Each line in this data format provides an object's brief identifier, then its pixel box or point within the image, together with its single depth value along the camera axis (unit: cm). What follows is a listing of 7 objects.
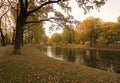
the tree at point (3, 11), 1914
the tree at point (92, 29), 3663
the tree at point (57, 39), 5994
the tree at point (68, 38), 4909
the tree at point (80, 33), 3902
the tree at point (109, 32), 3129
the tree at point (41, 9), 822
